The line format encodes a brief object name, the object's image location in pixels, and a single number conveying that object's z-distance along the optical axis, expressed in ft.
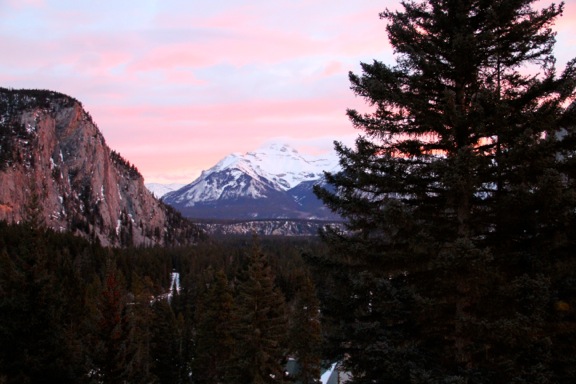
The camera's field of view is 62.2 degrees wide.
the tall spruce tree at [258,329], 81.61
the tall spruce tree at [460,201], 29.94
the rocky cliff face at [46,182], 549.95
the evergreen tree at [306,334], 114.32
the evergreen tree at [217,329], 106.52
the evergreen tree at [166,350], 128.57
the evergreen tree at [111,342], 64.49
